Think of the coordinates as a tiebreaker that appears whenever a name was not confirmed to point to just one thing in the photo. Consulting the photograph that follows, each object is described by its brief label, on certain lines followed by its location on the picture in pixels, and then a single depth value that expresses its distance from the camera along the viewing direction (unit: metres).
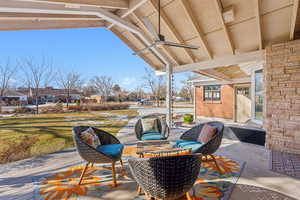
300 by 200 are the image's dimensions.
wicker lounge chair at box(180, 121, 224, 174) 2.81
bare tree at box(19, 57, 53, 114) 13.20
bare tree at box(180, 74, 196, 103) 29.19
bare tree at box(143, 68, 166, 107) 26.22
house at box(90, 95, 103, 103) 26.27
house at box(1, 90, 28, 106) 25.38
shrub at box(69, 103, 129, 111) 15.89
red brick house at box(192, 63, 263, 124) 8.99
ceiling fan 3.21
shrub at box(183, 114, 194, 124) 7.86
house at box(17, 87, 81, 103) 24.72
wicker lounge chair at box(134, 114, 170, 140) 3.98
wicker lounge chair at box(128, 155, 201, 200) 1.68
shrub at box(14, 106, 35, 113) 13.28
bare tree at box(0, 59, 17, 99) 12.74
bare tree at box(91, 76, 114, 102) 26.95
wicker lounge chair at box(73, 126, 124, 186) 2.46
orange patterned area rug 2.23
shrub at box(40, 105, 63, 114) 14.00
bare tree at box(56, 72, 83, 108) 17.27
